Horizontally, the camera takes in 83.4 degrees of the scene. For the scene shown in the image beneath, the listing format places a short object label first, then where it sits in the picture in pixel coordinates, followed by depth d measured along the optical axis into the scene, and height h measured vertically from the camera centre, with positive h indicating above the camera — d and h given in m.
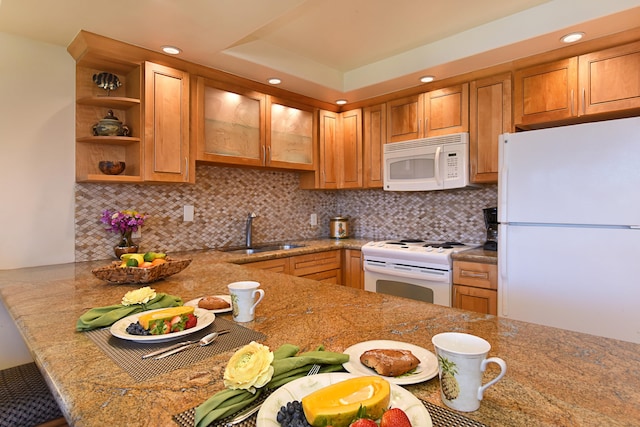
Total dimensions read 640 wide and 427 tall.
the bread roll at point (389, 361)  0.72 -0.31
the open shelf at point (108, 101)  2.22 +0.70
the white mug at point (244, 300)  1.10 -0.27
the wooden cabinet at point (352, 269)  3.20 -0.52
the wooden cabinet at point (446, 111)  2.80 +0.81
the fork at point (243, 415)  0.59 -0.35
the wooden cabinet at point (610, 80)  2.09 +0.80
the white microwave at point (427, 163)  2.78 +0.40
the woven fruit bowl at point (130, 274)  1.55 -0.27
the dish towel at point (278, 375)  0.59 -0.32
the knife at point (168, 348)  0.86 -0.34
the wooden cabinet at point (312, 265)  2.73 -0.44
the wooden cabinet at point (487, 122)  2.60 +0.66
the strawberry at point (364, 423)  0.48 -0.29
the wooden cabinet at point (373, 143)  3.32 +0.65
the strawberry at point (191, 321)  1.00 -0.31
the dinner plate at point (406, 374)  0.72 -0.33
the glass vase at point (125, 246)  2.31 -0.23
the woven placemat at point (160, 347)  0.80 -0.35
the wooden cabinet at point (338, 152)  3.50 +0.59
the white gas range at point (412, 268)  2.61 -0.44
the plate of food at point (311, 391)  0.56 -0.32
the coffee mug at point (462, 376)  0.61 -0.29
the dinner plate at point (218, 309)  1.19 -0.32
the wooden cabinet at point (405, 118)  3.05 +0.82
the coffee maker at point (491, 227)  2.76 -0.12
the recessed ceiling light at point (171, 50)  2.24 +1.03
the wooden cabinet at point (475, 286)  2.41 -0.52
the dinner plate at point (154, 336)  0.93 -0.32
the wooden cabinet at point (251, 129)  2.65 +0.68
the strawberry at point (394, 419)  0.49 -0.29
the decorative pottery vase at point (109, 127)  2.24 +0.53
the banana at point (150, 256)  1.71 -0.22
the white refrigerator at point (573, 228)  1.80 -0.09
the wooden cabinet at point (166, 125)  2.32 +0.58
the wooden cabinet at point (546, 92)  2.30 +0.80
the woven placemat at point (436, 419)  0.59 -0.35
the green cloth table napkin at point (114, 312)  1.03 -0.31
